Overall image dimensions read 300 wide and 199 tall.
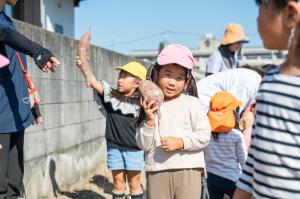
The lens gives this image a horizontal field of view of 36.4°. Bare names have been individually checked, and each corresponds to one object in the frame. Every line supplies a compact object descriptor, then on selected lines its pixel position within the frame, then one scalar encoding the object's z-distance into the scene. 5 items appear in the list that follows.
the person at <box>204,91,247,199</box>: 3.47
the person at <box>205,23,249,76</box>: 4.85
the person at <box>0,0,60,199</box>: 2.73
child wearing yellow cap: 4.22
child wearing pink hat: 2.88
